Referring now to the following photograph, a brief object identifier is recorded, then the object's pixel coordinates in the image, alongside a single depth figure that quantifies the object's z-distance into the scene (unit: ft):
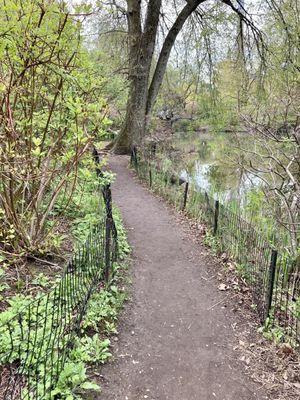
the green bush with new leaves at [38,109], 10.94
